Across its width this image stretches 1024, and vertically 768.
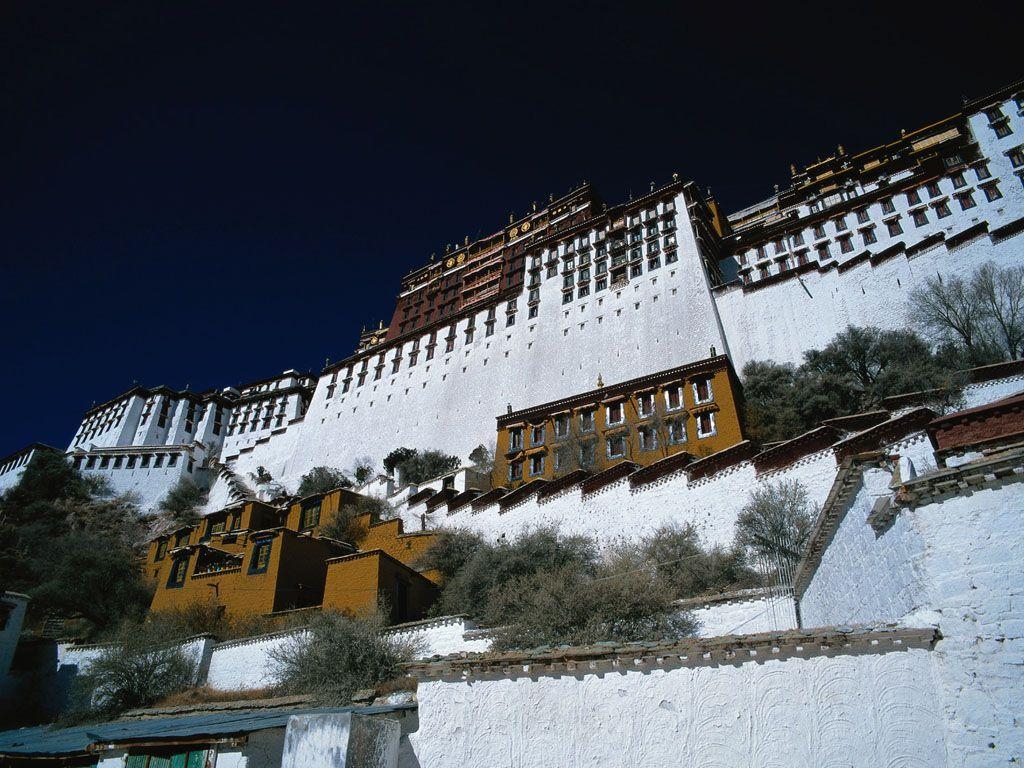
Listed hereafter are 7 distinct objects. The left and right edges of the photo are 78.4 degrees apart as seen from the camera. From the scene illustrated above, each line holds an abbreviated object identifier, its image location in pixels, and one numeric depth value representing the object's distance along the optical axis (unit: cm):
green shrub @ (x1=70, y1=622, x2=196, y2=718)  1714
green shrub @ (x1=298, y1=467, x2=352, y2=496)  3884
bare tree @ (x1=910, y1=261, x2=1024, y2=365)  2325
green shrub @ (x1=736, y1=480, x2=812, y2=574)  1416
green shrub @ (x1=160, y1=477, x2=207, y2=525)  4547
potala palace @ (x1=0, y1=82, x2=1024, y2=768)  589
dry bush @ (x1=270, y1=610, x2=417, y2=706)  1345
